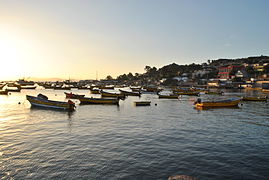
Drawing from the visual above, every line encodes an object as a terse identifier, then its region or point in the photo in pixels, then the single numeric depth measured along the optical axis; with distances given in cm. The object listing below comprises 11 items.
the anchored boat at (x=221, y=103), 4272
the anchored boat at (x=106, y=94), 6915
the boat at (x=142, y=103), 4738
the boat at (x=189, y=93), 8351
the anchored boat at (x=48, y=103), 3803
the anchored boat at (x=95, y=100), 4853
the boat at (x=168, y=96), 6646
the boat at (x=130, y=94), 7971
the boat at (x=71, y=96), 6092
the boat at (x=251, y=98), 5783
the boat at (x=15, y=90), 9485
